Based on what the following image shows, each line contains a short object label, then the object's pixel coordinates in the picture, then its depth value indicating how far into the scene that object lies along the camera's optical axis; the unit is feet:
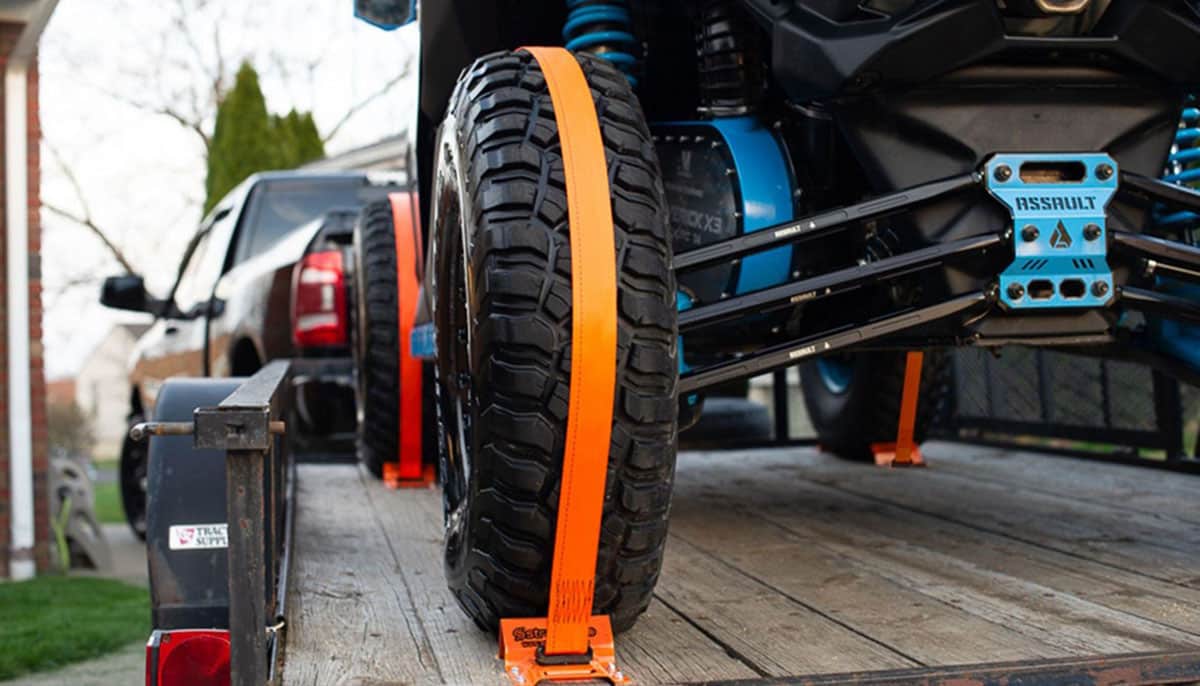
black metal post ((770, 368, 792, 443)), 17.90
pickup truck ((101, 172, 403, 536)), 18.03
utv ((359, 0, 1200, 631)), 6.62
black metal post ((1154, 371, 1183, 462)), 13.99
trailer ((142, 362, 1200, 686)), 6.23
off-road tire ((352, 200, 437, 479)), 14.53
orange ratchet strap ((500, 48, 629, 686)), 6.42
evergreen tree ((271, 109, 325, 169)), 66.39
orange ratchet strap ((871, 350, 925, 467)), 15.10
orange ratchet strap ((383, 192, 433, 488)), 14.39
